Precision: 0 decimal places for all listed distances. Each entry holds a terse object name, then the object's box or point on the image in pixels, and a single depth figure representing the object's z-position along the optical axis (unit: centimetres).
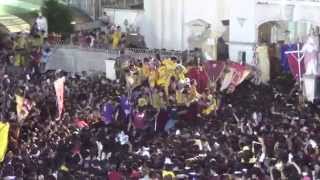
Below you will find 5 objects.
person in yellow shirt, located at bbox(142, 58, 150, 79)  2703
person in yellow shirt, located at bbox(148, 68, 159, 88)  2661
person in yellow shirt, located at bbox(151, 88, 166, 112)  2516
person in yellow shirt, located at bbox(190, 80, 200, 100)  2556
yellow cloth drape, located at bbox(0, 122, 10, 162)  2161
